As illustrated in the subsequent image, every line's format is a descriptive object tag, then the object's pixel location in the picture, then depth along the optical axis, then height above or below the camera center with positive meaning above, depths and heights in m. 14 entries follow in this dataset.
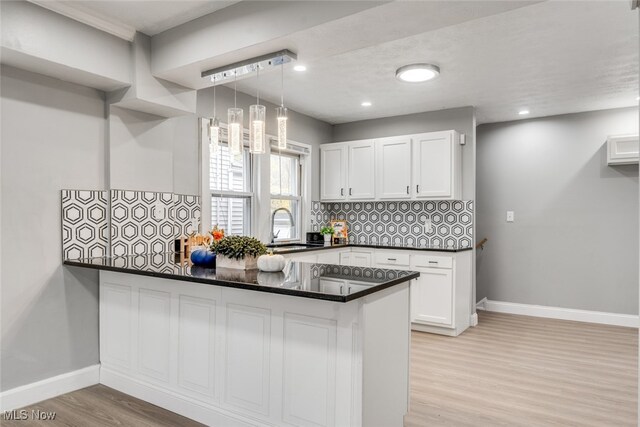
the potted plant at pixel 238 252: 2.43 -0.25
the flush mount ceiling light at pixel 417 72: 3.49 +1.20
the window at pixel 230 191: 4.06 +0.19
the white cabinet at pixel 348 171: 5.19 +0.52
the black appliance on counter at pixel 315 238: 5.22 -0.35
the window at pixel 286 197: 4.89 +0.17
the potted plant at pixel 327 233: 5.22 -0.28
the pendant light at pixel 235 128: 2.54 +0.51
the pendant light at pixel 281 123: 2.43 +0.51
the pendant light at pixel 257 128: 2.40 +0.48
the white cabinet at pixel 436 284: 4.40 -0.79
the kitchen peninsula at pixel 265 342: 1.97 -0.73
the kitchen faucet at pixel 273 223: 4.76 -0.15
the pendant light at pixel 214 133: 2.72 +0.51
